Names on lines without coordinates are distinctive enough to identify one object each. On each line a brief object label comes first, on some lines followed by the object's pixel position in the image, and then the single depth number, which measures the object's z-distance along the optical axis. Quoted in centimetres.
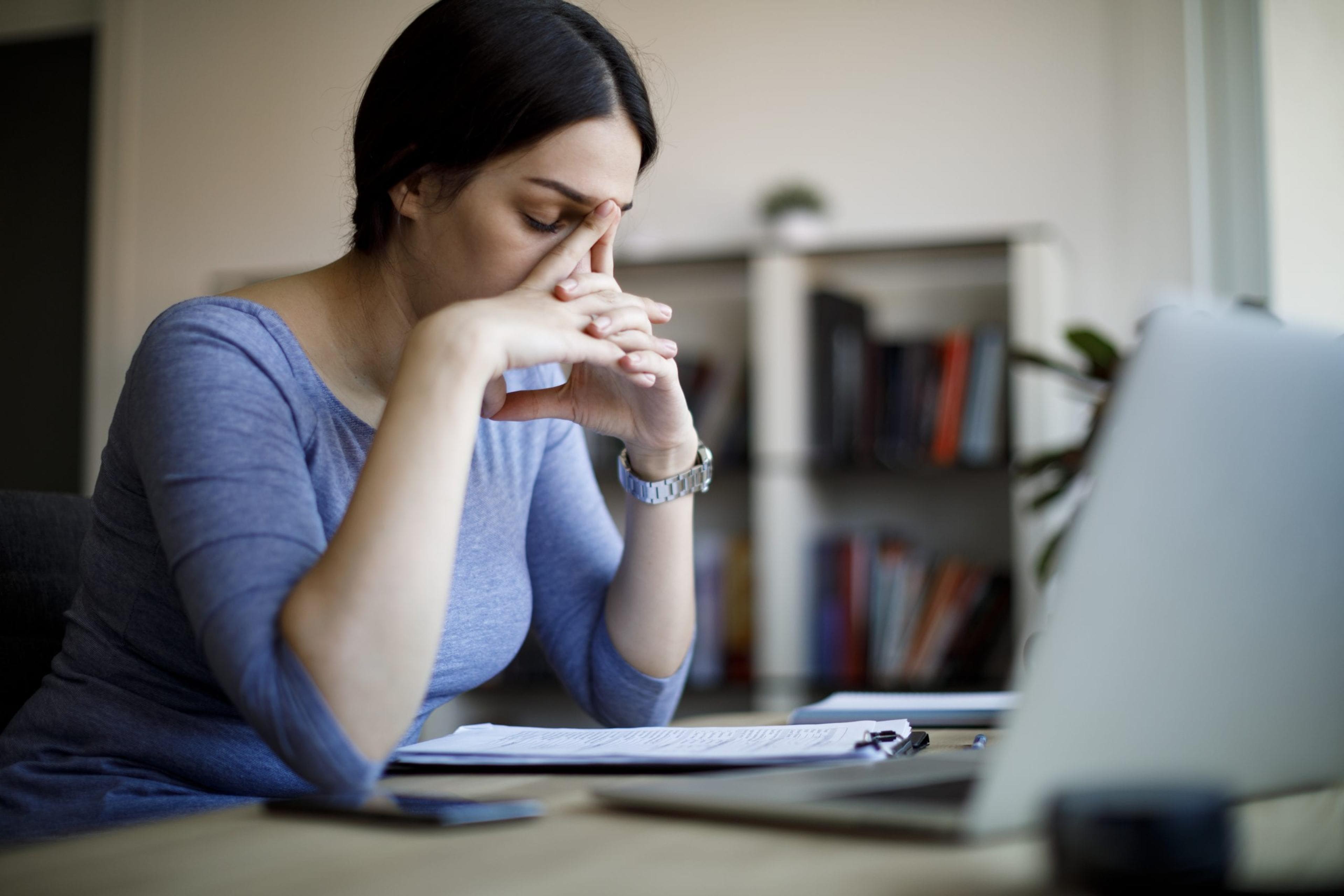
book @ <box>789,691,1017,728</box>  105
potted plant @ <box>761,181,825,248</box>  278
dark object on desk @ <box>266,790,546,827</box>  58
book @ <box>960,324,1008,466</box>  258
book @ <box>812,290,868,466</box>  265
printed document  74
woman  76
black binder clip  79
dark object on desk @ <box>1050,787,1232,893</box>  42
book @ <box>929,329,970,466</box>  260
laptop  46
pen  83
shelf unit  254
